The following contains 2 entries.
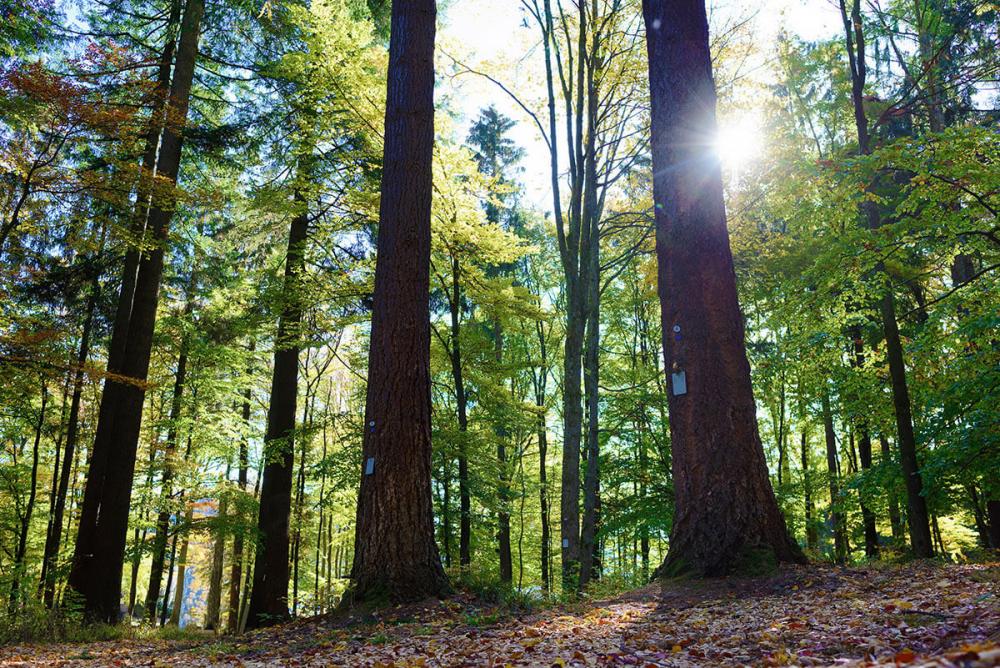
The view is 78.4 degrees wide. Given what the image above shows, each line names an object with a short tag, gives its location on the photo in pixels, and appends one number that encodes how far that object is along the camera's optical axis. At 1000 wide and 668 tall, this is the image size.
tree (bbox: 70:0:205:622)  9.89
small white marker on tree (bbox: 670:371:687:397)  5.59
